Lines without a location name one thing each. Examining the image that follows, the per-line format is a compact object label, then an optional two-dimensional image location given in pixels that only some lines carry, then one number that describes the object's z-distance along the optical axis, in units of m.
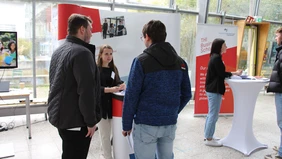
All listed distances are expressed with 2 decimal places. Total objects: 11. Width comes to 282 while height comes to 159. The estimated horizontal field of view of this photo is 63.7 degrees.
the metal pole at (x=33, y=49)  4.08
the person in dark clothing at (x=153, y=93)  1.47
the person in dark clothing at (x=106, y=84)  2.35
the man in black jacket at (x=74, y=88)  1.46
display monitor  2.94
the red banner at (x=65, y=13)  3.26
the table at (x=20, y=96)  3.03
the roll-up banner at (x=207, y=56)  4.48
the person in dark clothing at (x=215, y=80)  2.89
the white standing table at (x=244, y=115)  2.77
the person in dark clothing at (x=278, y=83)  2.69
